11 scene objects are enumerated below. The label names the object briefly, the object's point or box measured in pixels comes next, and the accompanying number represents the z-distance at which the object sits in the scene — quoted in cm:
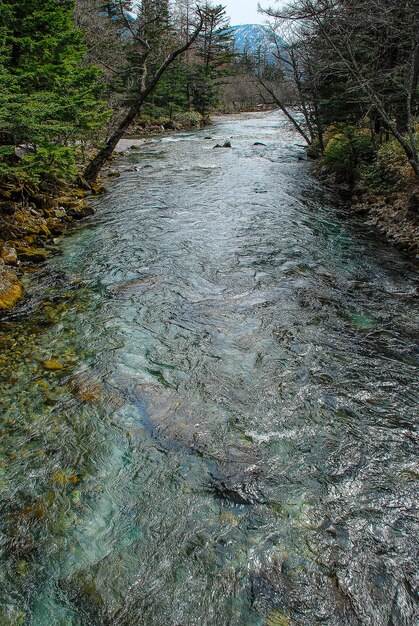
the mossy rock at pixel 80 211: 1038
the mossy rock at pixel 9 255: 727
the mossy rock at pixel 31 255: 761
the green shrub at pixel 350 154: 1242
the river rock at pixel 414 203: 911
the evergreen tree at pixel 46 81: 798
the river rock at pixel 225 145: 2275
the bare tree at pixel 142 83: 1348
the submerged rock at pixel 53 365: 471
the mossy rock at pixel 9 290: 591
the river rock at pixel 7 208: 862
